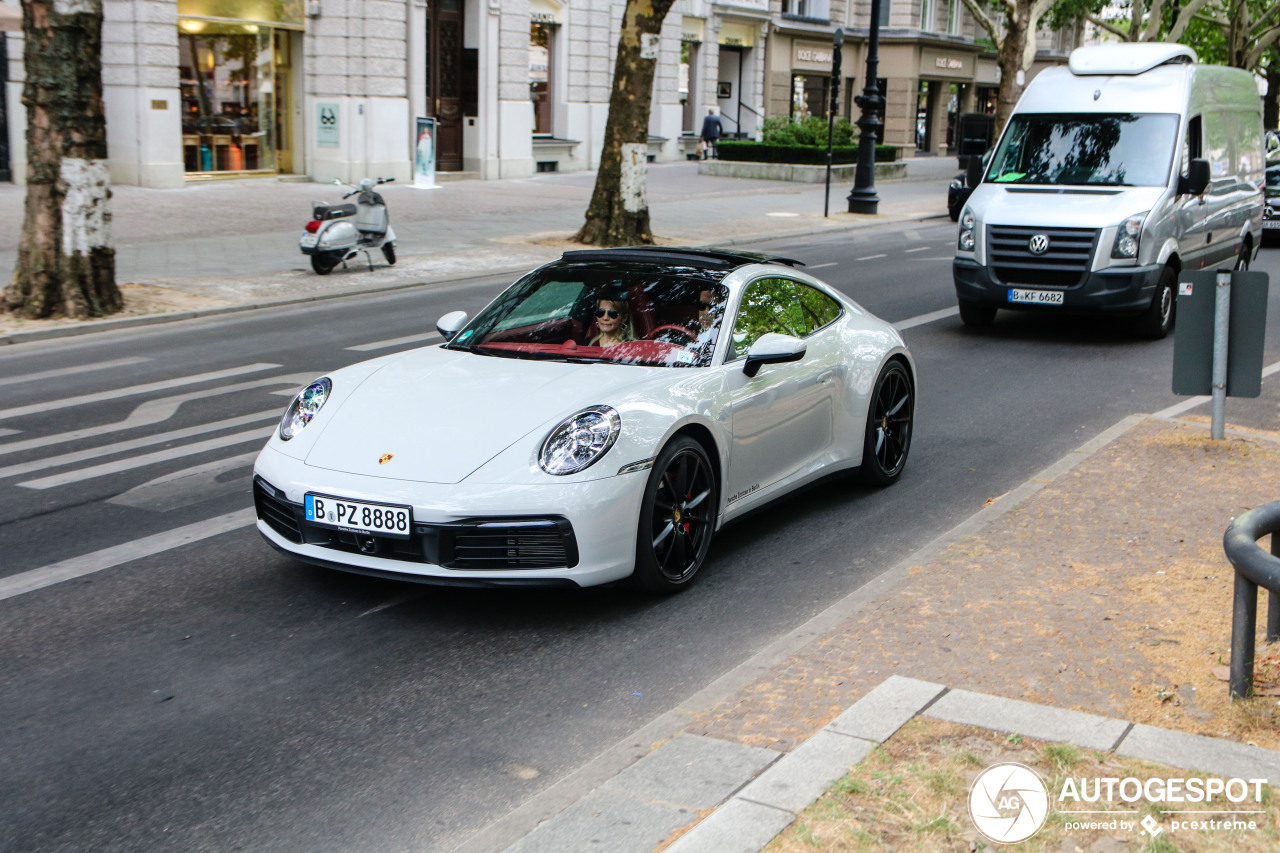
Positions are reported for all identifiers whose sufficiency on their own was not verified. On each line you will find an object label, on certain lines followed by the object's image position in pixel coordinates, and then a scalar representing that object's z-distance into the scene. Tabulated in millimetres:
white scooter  16891
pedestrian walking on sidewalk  41156
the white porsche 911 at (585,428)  5293
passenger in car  6492
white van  12648
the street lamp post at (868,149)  28031
